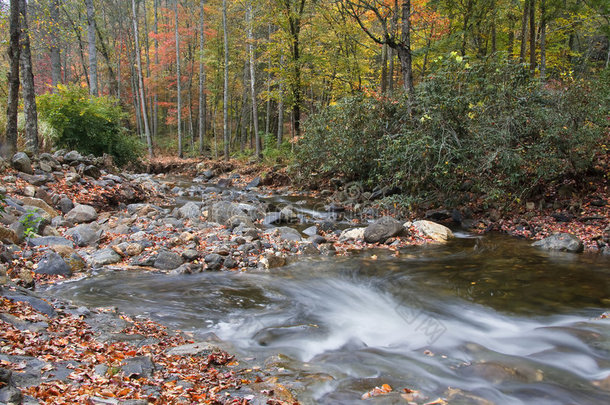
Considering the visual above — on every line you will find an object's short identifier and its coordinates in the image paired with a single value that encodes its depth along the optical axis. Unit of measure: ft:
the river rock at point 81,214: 29.89
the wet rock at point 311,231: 32.07
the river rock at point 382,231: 29.86
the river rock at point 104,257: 22.65
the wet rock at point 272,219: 35.70
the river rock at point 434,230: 30.53
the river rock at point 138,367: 10.35
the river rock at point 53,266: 19.95
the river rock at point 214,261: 23.58
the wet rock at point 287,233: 29.78
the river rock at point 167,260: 23.31
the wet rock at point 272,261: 24.53
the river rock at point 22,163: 34.71
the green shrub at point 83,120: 47.98
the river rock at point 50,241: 22.31
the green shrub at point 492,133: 30.27
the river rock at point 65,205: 31.68
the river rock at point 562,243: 25.98
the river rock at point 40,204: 29.14
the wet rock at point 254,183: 59.97
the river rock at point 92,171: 40.52
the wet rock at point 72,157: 41.45
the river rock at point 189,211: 35.40
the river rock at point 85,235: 25.44
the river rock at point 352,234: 30.55
